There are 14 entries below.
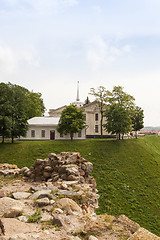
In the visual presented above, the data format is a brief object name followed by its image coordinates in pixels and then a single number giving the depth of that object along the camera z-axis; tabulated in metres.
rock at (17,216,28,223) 5.63
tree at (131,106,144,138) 47.38
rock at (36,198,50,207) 7.09
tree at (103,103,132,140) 35.59
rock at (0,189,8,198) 8.35
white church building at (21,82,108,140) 40.25
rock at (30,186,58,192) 8.99
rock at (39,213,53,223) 5.75
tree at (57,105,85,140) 37.22
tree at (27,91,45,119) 50.62
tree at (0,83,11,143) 29.62
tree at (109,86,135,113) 41.50
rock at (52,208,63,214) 6.38
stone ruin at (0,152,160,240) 4.86
